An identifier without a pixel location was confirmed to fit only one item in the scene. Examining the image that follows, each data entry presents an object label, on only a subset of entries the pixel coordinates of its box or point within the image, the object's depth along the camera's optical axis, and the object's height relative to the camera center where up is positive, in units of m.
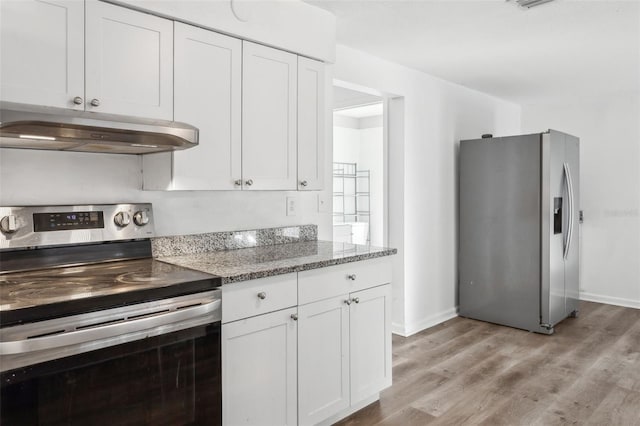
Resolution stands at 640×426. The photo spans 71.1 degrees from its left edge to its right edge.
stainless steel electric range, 1.35 -0.39
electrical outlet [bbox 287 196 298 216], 2.91 +0.03
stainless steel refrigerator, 3.94 -0.17
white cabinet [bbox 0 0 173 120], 1.62 +0.61
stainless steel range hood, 1.53 +0.30
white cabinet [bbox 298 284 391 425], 2.18 -0.74
